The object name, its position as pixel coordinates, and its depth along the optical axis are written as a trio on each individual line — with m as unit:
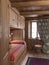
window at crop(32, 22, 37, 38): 4.30
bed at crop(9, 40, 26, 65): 1.90
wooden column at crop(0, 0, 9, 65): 0.79
